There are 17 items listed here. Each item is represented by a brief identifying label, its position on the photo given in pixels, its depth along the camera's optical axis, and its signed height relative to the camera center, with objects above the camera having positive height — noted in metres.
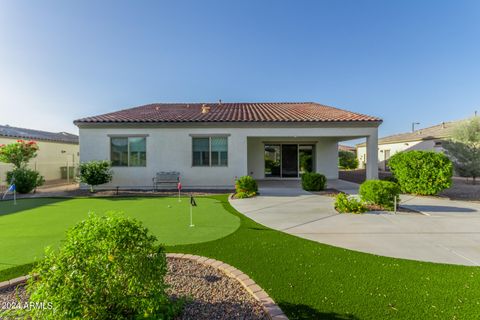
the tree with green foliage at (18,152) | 12.83 +0.74
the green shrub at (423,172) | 9.84 -0.47
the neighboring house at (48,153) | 16.57 +1.02
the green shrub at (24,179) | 11.98 -0.76
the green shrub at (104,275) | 1.88 -1.01
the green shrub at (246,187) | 10.72 -1.15
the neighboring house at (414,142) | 21.58 +2.20
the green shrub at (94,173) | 11.96 -0.45
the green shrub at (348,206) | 7.57 -1.47
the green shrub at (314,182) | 12.02 -1.03
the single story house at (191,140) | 13.38 +1.40
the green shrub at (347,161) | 29.41 +0.17
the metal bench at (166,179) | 13.22 -0.89
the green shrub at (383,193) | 7.83 -1.08
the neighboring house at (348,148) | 40.97 +2.67
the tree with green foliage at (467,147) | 15.14 +0.96
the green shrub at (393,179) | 11.87 -0.93
